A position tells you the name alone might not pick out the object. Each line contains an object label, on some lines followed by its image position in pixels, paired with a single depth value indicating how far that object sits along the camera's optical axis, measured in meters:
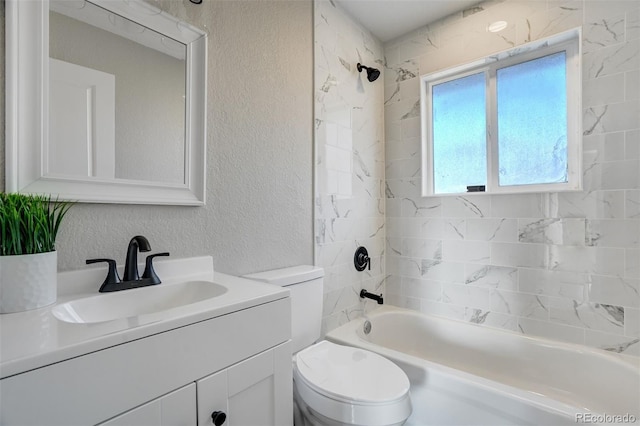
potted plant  0.74
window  1.83
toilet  1.12
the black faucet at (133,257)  1.05
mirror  0.91
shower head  2.20
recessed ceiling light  1.98
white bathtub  1.26
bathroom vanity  0.55
